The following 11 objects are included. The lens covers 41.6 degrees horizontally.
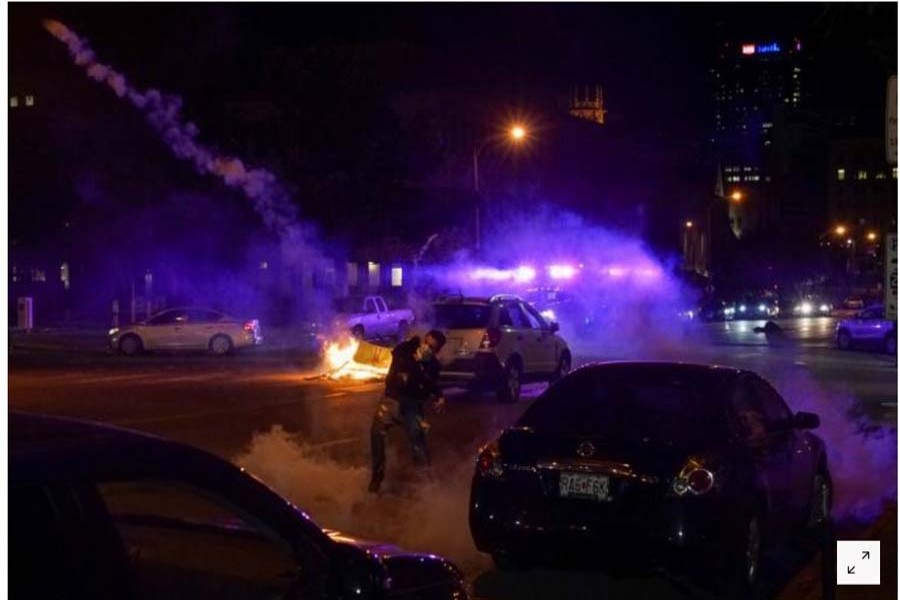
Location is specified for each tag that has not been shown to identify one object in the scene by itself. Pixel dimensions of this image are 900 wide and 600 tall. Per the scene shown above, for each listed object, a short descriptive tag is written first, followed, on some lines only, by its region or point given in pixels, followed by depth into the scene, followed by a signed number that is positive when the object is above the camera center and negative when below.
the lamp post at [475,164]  34.44 +3.62
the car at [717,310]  58.66 -1.35
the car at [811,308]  80.46 -1.81
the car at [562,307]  38.81 -0.70
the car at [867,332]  33.78 -1.44
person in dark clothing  10.82 -0.99
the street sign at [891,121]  7.66 +1.04
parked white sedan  30.39 -1.12
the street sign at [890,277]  8.69 +0.03
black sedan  7.10 -1.18
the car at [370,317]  33.34 -0.81
